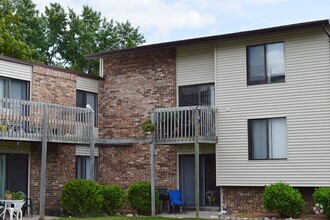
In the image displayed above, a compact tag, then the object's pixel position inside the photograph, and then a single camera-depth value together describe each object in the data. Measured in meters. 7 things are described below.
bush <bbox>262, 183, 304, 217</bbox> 18.02
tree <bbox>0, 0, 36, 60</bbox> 28.92
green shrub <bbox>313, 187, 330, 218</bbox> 17.39
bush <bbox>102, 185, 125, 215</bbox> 20.22
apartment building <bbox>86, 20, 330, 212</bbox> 19.09
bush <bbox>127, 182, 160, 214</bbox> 20.42
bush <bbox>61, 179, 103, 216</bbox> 19.19
